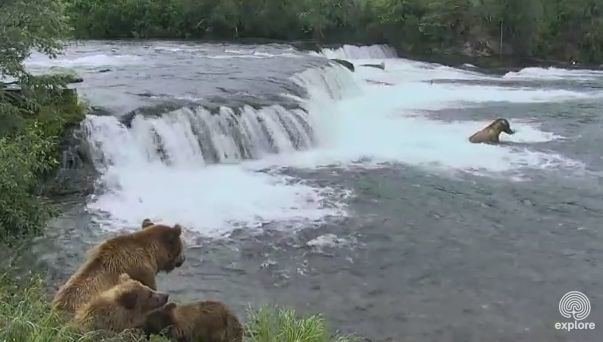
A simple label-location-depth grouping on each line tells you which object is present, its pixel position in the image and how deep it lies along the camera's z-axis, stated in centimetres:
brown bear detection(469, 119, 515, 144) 1700
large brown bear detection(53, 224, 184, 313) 542
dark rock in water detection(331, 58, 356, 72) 3048
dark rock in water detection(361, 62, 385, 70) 3325
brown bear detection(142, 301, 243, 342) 533
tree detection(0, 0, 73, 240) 832
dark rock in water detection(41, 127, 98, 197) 1208
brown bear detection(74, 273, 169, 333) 481
